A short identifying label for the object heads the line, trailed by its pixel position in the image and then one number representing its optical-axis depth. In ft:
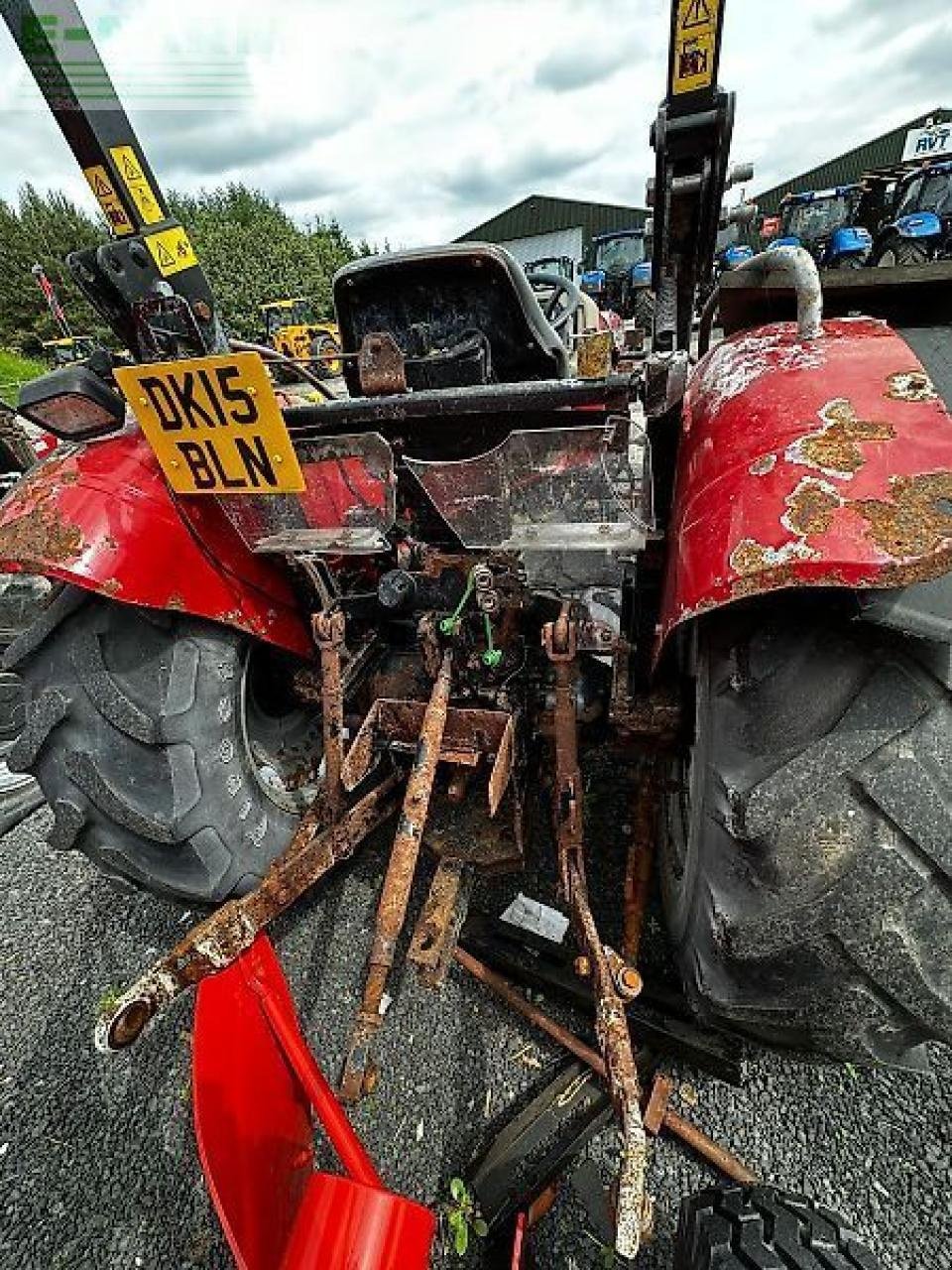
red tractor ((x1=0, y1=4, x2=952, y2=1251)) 3.30
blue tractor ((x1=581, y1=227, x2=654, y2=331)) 42.65
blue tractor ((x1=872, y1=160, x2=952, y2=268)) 32.63
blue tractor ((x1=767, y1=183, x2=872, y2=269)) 41.68
